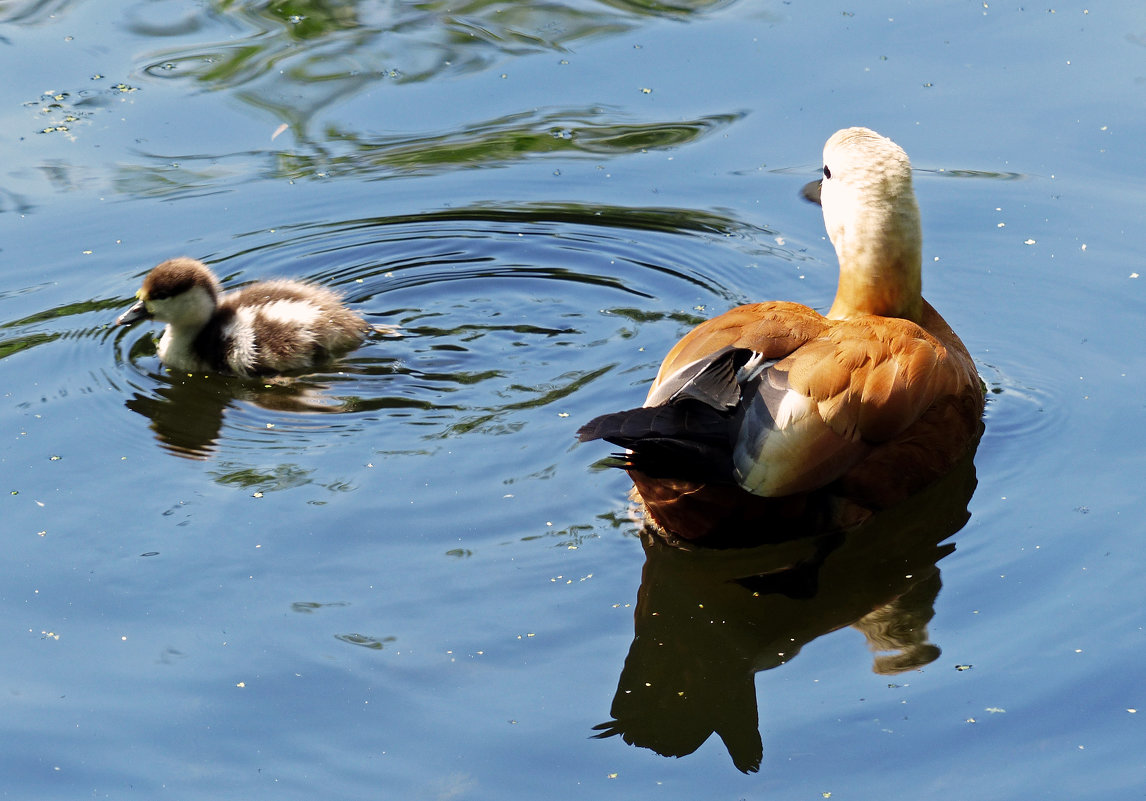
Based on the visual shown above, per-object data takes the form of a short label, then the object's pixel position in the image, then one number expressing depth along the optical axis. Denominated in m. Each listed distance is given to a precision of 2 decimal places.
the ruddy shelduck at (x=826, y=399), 7.80
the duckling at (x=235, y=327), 11.13
